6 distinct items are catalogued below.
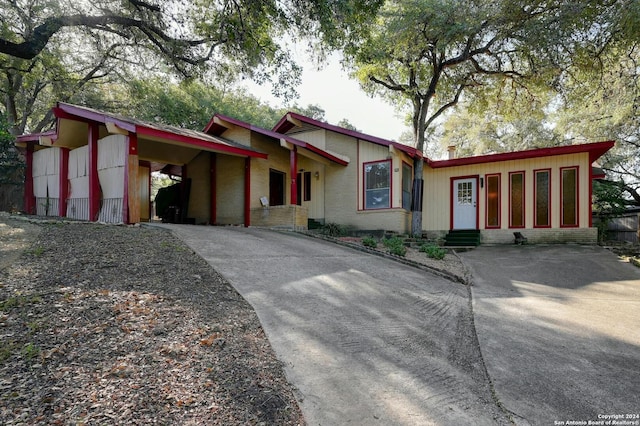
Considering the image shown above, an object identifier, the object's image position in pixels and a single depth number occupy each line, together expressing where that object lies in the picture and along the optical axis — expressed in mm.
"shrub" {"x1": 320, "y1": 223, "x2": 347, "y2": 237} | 10867
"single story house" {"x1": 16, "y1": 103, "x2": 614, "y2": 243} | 9102
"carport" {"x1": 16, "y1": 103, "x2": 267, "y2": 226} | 8211
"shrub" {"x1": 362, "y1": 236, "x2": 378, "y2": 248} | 8531
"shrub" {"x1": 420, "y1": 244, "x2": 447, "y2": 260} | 7875
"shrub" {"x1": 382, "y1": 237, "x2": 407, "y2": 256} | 7742
